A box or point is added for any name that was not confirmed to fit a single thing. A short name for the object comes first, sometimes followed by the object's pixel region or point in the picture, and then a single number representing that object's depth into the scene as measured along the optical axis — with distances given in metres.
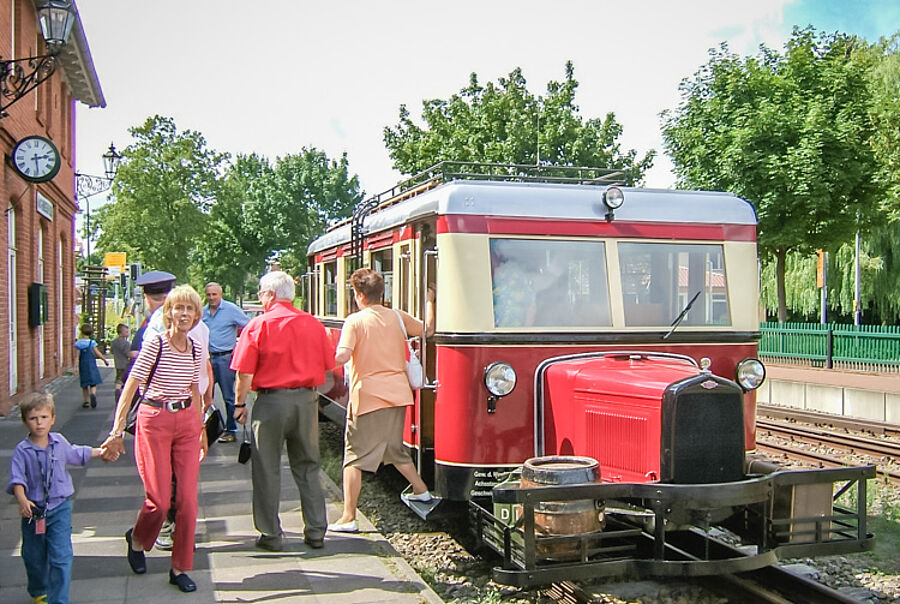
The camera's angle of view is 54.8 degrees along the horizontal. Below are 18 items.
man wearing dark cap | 6.05
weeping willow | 27.17
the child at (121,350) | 12.27
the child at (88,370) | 14.12
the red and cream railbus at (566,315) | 5.98
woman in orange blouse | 6.42
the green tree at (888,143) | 18.38
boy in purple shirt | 4.65
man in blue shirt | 9.84
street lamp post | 22.62
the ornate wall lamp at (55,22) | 9.98
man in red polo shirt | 5.87
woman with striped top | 5.12
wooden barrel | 4.94
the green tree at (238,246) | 61.16
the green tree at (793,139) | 20.47
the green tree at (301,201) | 62.53
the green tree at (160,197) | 33.25
